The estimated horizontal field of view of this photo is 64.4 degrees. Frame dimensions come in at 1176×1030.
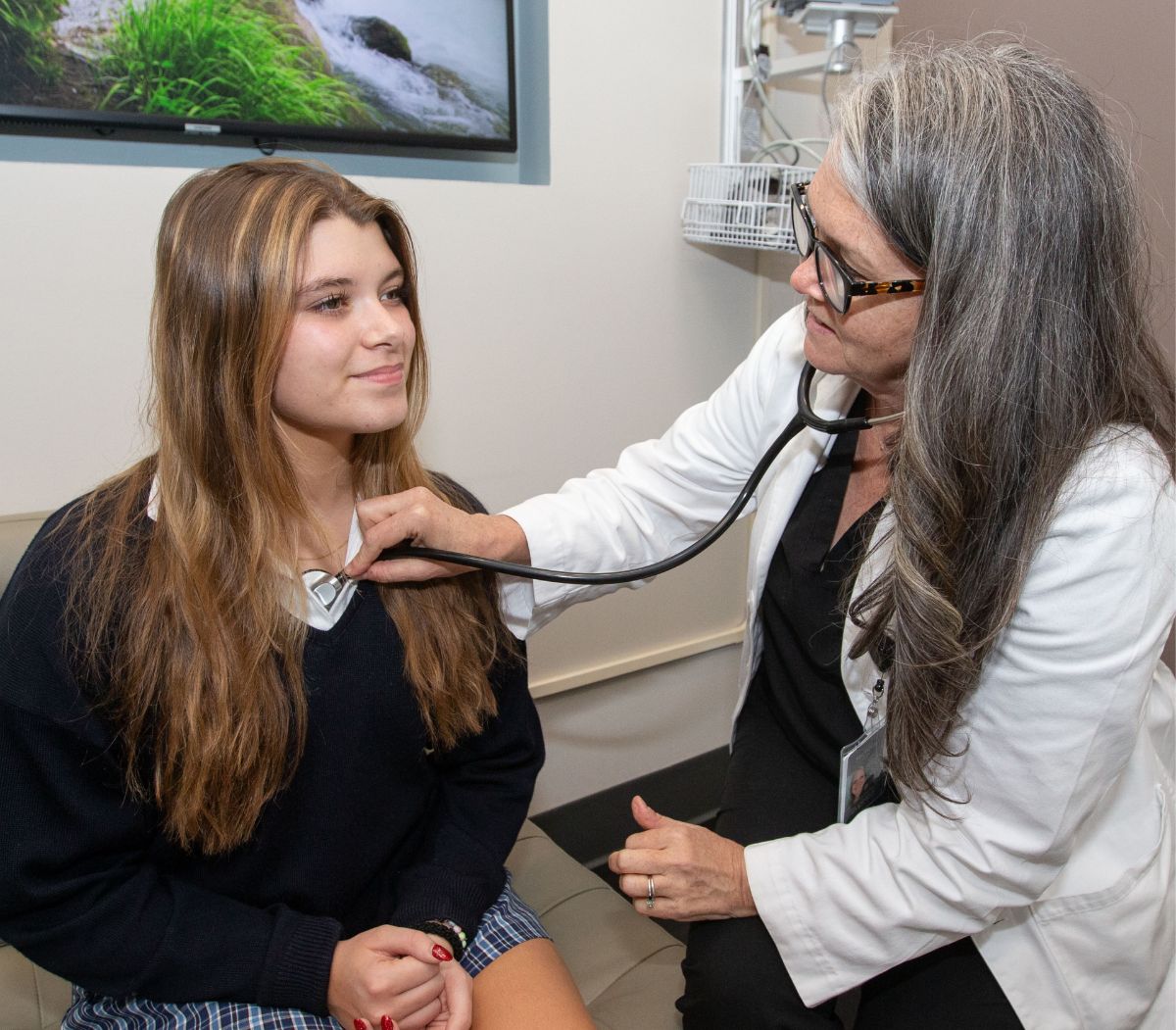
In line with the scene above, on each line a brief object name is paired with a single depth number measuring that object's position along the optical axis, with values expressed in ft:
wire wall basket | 4.96
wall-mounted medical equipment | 4.87
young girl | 2.85
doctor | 2.61
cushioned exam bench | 3.51
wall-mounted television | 3.76
